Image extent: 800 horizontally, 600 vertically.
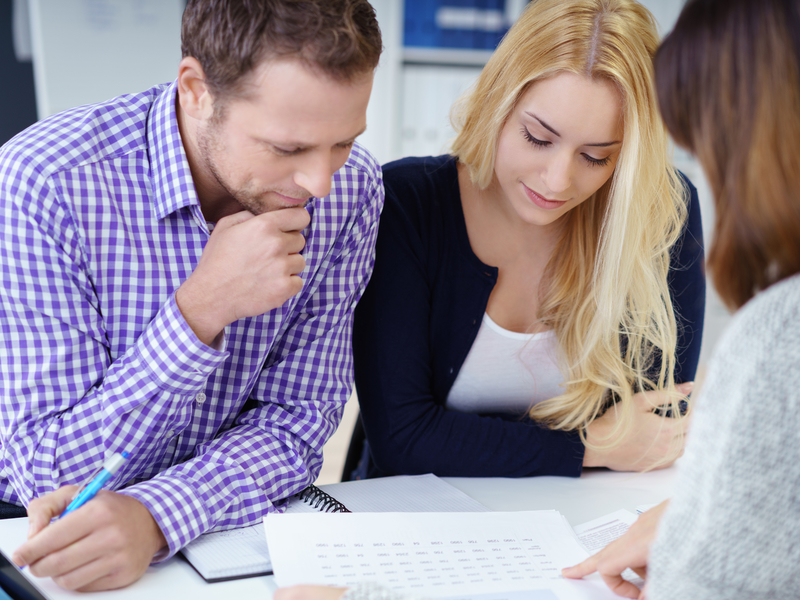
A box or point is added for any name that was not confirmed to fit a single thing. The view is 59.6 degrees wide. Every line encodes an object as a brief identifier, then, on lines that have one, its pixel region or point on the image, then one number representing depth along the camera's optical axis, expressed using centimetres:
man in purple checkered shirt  84
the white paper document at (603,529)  88
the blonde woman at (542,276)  111
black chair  150
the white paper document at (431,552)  74
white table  74
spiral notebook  79
